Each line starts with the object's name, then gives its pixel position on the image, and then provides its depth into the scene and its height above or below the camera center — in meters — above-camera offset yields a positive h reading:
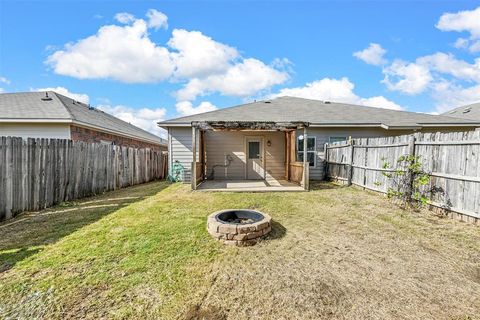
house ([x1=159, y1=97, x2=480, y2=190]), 11.06 +0.69
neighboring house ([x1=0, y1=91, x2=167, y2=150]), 9.62 +1.25
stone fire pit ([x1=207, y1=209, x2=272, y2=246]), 3.55 -1.20
